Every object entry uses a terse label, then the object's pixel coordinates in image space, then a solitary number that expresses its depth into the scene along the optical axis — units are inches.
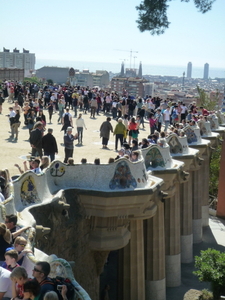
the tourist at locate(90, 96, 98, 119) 1183.6
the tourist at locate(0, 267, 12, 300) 269.1
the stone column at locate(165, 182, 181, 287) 788.6
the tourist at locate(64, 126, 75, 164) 655.7
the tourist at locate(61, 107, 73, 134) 812.6
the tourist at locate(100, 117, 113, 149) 808.3
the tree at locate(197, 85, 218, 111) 1601.9
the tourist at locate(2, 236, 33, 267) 304.7
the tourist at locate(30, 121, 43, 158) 645.9
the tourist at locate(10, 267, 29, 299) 249.0
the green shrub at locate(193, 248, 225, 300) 677.9
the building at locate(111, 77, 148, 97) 6983.3
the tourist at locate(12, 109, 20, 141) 847.7
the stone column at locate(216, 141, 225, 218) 1157.7
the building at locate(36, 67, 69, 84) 5905.5
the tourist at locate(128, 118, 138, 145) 821.2
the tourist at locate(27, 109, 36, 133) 831.0
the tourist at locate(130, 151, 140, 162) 562.3
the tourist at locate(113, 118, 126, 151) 802.2
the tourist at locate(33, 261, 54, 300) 254.8
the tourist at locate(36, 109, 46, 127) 812.5
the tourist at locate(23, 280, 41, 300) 238.8
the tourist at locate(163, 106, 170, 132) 999.2
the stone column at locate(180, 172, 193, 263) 879.1
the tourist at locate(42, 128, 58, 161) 629.3
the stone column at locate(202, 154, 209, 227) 1064.5
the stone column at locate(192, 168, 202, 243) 963.6
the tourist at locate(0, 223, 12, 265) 306.0
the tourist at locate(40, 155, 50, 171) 497.4
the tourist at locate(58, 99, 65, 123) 1104.8
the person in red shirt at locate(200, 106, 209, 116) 1148.9
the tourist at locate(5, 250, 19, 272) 275.0
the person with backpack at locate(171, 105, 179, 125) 1071.0
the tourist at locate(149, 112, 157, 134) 974.4
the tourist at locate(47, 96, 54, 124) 1050.7
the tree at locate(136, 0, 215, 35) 770.2
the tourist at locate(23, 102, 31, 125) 922.2
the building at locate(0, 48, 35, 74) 6929.1
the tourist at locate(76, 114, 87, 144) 824.3
